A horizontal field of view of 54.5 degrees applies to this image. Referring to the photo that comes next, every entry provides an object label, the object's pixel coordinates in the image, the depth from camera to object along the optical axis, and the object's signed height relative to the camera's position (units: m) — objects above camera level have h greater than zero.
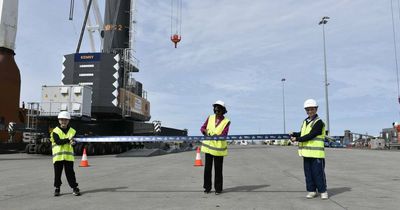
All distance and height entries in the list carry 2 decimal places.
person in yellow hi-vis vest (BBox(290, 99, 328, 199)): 6.88 -0.04
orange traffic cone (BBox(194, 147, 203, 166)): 15.98 -0.63
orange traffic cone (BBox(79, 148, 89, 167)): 15.58 -0.68
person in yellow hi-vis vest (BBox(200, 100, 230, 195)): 7.39 +0.00
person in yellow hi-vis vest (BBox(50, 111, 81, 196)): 7.29 -0.17
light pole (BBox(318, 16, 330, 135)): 50.12 +7.55
